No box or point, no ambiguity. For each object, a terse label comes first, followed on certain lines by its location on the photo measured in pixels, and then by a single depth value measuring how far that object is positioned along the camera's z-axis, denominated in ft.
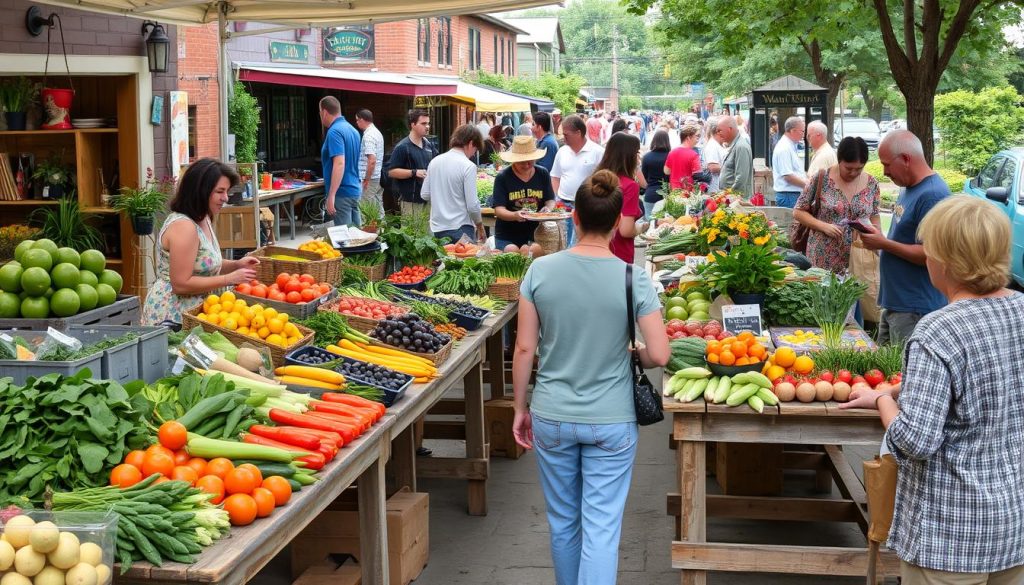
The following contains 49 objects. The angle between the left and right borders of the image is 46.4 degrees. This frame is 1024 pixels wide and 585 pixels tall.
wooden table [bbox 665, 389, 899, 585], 16.83
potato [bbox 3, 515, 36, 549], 10.42
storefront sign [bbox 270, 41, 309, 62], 73.92
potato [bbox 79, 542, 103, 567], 10.59
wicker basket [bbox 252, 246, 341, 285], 24.14
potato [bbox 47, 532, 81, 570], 10.42
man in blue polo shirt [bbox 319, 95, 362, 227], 44.52
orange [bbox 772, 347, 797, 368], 17.85
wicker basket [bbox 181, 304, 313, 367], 18.79
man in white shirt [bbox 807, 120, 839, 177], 47.52
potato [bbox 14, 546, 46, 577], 10.28
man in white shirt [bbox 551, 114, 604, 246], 40.19
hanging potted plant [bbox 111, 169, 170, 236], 36.94
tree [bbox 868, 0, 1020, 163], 32.12
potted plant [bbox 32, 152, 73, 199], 36.73
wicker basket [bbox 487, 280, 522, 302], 26.68
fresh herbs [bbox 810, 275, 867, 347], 21.06
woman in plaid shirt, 11.64
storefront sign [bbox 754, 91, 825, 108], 68.95
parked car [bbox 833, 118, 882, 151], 141.51
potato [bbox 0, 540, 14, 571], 10.21
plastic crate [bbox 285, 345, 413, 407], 17.67
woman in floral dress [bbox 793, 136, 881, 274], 26.68
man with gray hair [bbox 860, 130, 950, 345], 22.33
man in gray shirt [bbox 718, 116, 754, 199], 52.37
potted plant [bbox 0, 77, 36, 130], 35.35
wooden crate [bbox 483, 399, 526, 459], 26.91
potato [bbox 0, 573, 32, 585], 10.20
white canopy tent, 30.32
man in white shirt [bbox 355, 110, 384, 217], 48.93
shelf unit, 37.55
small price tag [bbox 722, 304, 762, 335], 20.90
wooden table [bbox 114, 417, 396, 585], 11.23
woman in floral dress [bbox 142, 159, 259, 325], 21.34
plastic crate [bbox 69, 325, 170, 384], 16.08
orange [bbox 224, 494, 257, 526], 12.44
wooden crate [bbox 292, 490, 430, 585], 18.66
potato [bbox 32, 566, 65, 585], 10.35
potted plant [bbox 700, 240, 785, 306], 21.75
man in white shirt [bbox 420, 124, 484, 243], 33.91
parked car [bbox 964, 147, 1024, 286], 45.83
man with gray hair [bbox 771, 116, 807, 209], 49.85
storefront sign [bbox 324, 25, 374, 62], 86.74
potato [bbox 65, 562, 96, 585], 10.38
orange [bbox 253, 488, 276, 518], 12.73
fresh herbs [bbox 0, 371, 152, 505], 12.31
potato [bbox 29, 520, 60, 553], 10.27
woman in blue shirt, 15.20
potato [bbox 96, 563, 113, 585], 10.58
